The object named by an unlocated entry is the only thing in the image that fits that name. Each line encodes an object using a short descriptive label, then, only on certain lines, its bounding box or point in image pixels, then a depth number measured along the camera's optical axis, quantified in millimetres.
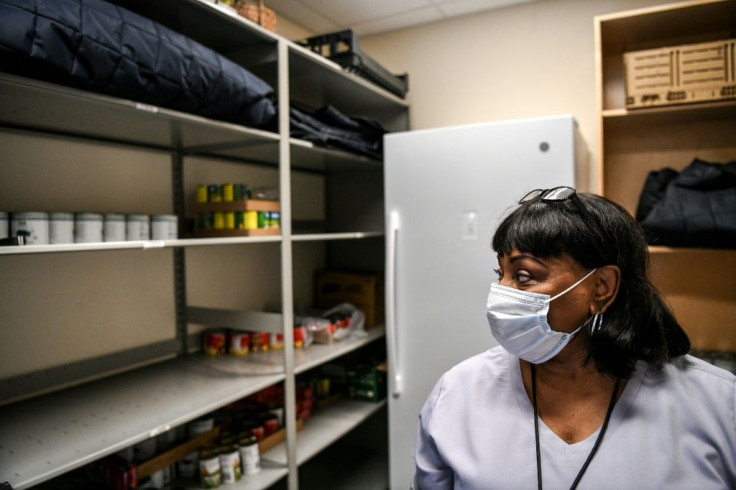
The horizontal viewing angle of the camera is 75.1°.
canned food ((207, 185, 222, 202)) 1987
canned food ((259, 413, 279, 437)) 2139
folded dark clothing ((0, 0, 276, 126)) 1092
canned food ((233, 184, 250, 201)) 1965
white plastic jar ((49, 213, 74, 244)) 1301
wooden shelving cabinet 2098
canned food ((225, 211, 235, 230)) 1918
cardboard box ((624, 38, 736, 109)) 1884
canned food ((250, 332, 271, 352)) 2305
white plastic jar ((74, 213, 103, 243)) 1368
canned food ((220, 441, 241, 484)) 1830
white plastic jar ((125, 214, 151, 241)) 1518
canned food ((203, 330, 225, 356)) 2217
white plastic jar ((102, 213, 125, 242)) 1442
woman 972
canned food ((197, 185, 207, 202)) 2009
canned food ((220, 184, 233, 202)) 1953
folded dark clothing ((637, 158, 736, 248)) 1905
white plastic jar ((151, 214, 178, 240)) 1617
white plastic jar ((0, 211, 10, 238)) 1204
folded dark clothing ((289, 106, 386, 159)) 2141
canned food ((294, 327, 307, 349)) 2387
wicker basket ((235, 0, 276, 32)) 1841
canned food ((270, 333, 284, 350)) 2334
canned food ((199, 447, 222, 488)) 1774
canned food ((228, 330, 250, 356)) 2250
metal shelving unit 1321
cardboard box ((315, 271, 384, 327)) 2812
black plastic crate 2328
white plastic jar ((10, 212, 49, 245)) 1228
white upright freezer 2051
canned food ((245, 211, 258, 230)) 1883
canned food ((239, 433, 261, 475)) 1900
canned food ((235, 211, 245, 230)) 1901
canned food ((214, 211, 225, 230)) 1948
